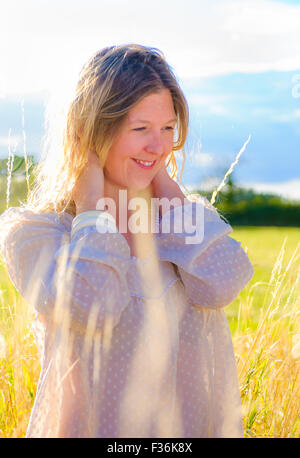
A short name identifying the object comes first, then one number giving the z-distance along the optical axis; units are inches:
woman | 69.2
